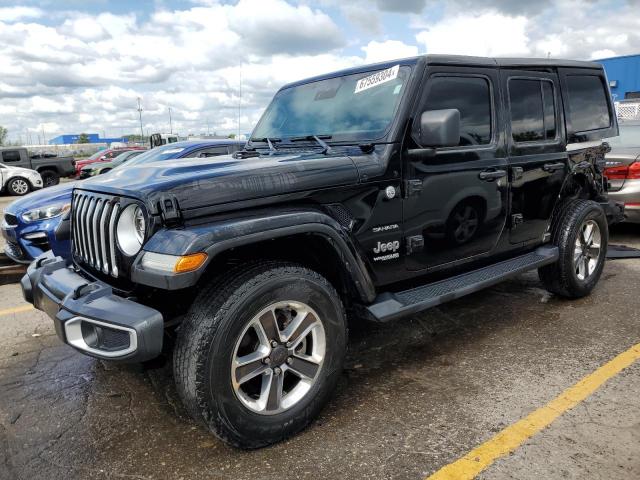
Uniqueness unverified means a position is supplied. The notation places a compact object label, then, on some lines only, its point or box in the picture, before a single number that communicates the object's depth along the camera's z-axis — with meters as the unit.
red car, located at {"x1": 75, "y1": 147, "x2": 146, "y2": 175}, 20.96
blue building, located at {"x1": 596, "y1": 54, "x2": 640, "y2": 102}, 16.65
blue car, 5.34
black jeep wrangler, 2.30
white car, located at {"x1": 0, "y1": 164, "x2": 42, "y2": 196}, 16.44
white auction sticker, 3.26
